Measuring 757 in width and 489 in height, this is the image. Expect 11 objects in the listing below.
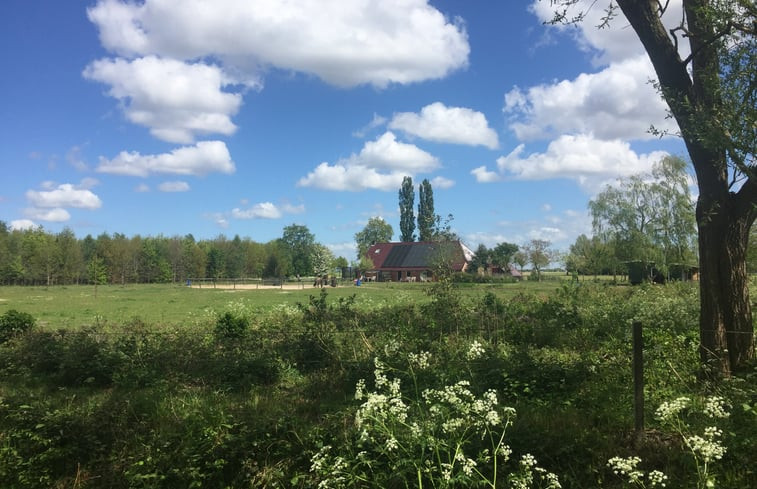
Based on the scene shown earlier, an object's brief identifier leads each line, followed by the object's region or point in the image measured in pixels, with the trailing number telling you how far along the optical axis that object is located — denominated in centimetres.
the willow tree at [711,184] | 518
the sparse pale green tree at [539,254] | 6500
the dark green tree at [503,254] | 6231
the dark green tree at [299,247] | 9800
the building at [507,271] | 6094
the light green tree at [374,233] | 10150
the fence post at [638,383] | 408
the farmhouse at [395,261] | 6969
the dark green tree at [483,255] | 5572
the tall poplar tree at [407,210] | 8088
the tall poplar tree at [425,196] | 7572
